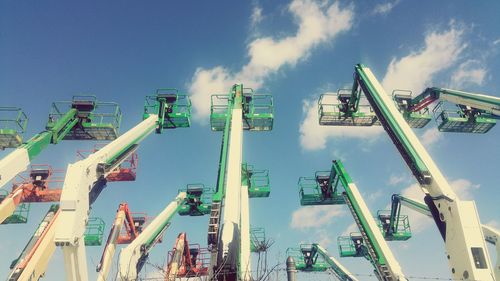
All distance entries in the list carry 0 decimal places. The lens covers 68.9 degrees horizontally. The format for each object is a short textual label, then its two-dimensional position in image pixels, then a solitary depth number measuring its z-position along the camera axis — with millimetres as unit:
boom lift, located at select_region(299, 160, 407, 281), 15144
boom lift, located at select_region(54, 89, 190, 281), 10156
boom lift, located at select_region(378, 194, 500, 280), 15680
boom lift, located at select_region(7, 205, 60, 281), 15050
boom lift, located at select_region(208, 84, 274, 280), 9414
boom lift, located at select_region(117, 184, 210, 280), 17328
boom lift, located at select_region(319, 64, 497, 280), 9734
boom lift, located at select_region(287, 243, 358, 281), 31391
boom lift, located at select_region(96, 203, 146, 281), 18234
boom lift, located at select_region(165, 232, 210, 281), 23172
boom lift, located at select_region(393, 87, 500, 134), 17750
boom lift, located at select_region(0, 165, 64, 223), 19812
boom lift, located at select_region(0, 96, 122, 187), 13023
